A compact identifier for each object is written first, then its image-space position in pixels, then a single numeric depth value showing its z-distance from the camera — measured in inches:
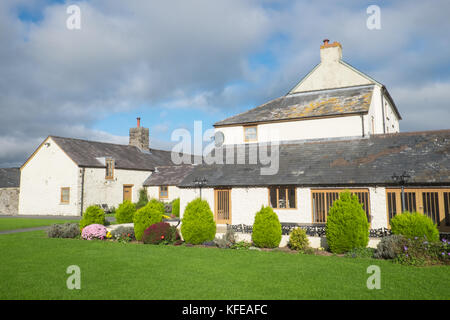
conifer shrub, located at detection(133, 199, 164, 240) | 630.5
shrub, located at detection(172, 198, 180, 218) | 1090.1
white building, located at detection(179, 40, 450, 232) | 593.0
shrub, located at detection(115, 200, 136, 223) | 851.4
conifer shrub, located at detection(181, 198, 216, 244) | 568.1
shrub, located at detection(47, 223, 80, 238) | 663.1
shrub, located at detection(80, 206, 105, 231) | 703.1
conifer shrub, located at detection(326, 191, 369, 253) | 470.3
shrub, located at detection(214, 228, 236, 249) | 540.2
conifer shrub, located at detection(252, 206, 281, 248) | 526.3
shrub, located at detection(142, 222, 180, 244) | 582.6
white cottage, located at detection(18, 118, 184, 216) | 1214.3
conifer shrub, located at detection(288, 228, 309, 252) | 506.6
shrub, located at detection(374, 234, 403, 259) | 417.4
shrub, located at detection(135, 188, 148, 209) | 1294.7
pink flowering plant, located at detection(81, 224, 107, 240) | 637.9
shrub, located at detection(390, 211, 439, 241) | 450.0
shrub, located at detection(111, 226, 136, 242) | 636.1
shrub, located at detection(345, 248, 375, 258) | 452.8
